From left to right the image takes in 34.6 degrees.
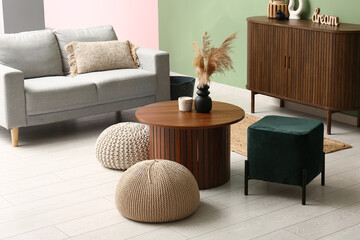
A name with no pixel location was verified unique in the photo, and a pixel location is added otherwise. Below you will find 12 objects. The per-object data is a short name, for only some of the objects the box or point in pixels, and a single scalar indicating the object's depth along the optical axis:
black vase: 4.02
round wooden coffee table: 3.81
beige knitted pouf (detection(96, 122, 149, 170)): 4.25
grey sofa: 4.89
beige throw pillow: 5.56
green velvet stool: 3.60
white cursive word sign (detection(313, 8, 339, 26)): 5.16
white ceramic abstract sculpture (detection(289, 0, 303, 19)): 5.67
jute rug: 4.75
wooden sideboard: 5.00
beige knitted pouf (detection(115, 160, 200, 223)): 3.35
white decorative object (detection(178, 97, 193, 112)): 4.08
